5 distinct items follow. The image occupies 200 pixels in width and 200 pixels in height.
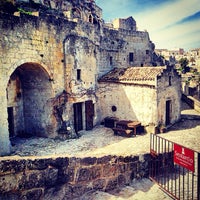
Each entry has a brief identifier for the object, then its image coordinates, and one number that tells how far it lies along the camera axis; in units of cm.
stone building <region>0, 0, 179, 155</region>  1013
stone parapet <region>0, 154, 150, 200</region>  469
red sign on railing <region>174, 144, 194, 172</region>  539
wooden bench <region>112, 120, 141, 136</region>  1315
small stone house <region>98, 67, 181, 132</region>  1353
